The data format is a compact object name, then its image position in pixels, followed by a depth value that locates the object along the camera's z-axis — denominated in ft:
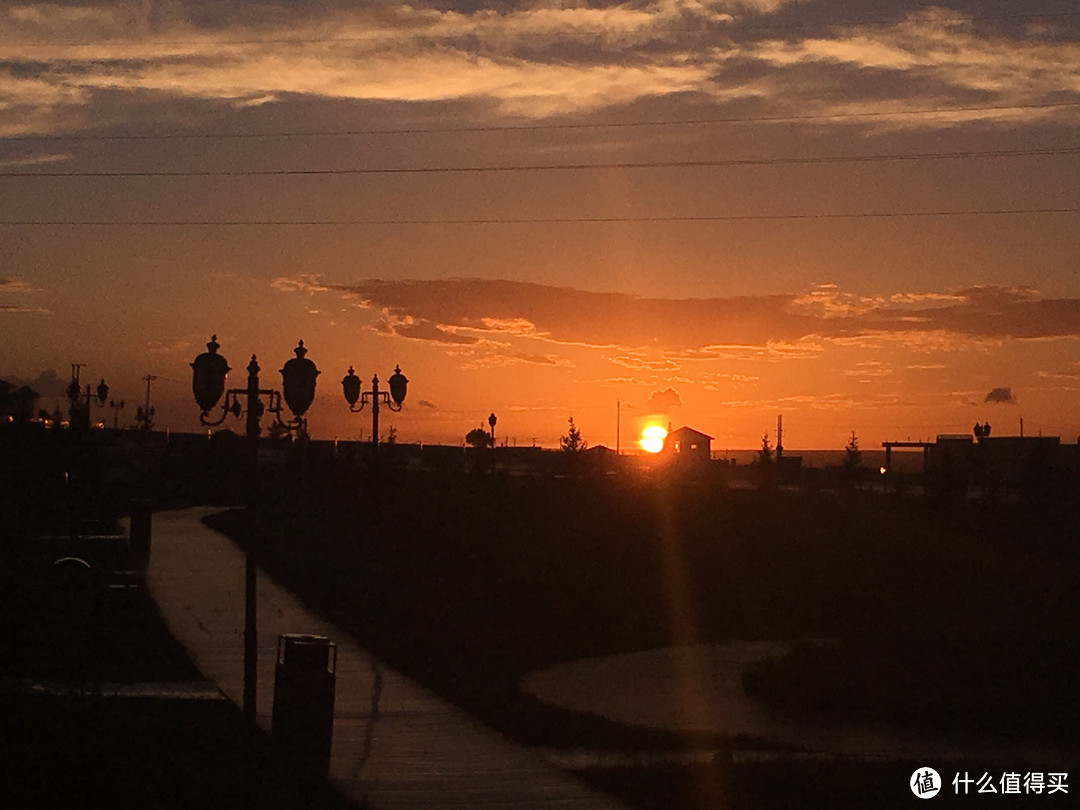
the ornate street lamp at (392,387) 119.03
